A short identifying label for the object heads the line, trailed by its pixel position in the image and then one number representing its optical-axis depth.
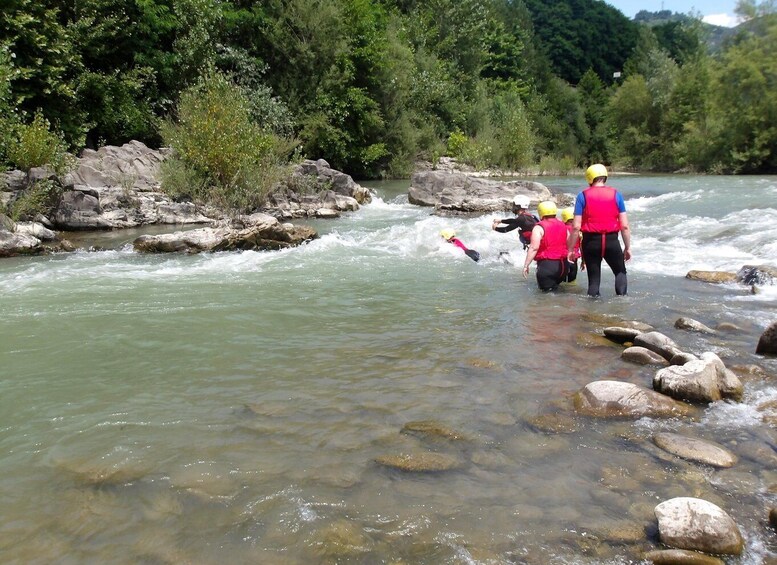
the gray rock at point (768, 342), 5.61
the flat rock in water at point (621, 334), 6.09
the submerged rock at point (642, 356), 5.45
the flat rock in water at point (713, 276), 9.14
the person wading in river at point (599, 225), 7.88
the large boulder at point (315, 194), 18.31
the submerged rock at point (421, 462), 3.74
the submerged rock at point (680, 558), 2.80
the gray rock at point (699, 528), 2.89
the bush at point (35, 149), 14.24
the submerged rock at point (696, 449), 3.74
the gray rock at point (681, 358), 5.18
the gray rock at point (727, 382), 4.69
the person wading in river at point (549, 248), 8.52
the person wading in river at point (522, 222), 9.96
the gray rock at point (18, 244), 12.07
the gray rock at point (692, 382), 4.58
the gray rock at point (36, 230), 12.80
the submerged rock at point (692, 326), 6.46
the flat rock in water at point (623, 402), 4.43
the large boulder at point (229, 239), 12.50
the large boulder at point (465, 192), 19.14
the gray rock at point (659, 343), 5.52
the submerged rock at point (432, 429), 4.15
